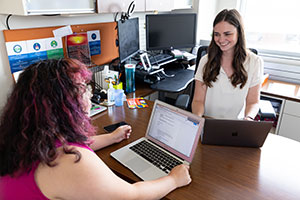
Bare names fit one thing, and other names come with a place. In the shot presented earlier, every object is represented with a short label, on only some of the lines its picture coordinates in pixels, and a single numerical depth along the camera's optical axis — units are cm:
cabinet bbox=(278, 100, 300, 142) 212
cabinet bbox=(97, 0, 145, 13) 152
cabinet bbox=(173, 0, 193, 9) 234
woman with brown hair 152
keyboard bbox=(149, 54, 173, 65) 220
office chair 170
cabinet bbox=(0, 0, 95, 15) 115
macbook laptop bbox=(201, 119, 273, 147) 109
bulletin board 144
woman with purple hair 65
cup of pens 171
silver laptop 101
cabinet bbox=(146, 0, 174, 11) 195
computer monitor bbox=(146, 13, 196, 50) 220
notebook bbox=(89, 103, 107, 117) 151
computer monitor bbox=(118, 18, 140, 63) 179
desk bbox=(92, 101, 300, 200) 88
